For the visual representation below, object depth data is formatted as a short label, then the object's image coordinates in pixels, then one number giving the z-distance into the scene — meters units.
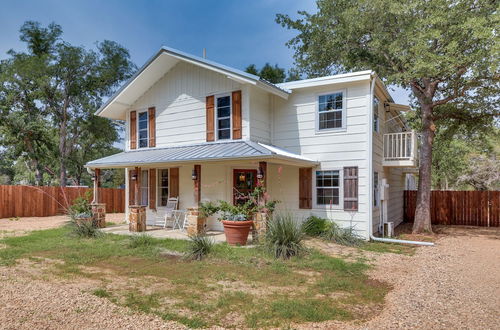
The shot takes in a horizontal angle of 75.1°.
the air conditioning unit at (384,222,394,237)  10.21
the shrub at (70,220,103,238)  9.52
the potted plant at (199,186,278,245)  8.04
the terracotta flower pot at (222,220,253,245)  8.01
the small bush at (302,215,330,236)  9.52
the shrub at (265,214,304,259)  6.93
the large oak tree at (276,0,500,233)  9.49
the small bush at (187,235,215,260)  6.92
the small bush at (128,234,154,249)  8.05
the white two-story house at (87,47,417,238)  9.47
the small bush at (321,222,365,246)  8.74
